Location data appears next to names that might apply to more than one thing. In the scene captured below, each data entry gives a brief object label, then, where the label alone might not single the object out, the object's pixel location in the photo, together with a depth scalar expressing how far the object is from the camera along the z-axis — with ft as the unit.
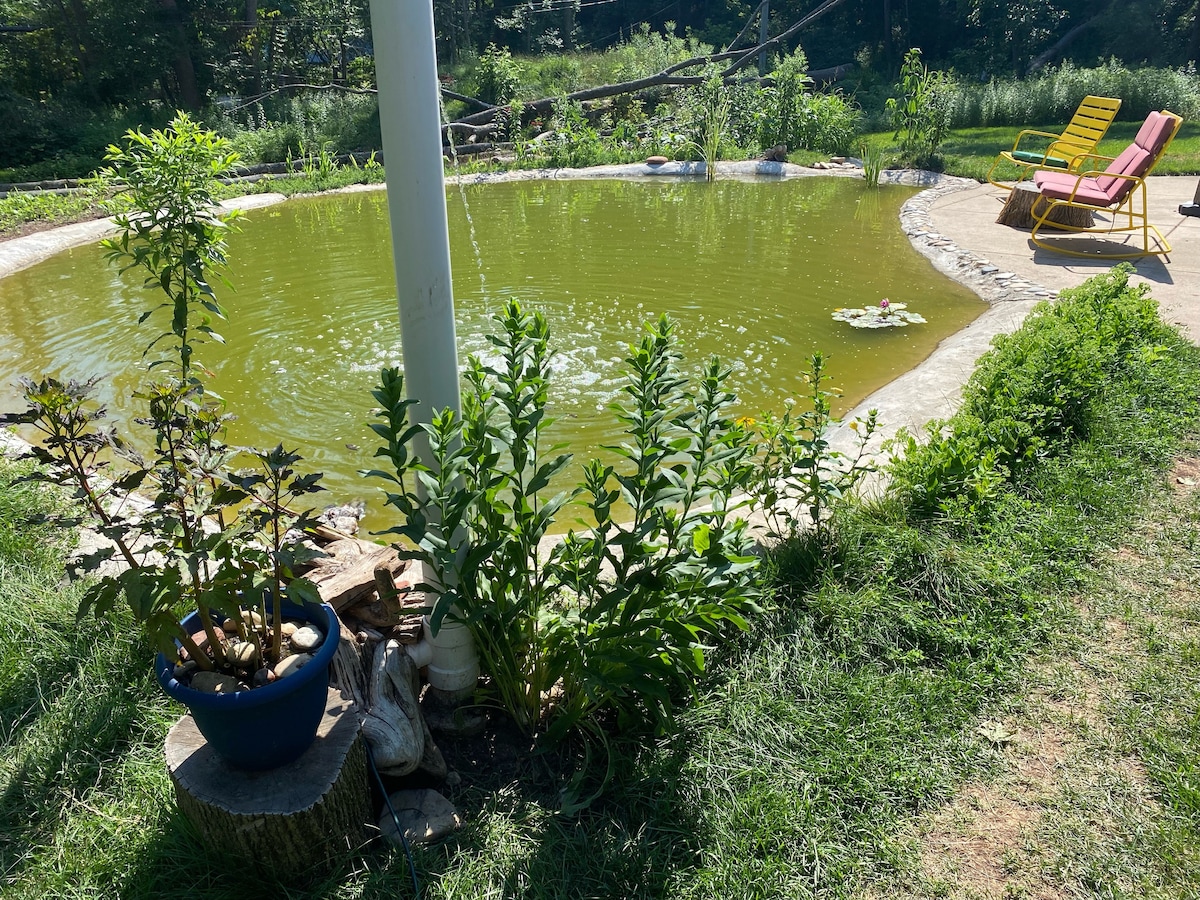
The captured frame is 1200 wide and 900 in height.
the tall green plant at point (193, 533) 5.95
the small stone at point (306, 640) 6.82
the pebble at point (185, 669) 6.50
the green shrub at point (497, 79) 59.16
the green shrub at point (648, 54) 63.77
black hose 6.17
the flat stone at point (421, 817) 6.70
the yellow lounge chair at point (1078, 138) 29.30
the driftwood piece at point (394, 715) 7.00
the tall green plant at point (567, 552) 6.76
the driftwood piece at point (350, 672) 7.36
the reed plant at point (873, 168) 37.12
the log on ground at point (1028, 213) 27.32
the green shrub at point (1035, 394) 10.64
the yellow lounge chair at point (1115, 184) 24.07
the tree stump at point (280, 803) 6.00
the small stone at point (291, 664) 6.46
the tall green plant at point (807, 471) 9.36
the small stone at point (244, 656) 6.57
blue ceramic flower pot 5.74
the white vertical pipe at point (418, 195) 6.23
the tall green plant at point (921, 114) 39.27
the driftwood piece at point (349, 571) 8.14
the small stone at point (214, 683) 6.20
